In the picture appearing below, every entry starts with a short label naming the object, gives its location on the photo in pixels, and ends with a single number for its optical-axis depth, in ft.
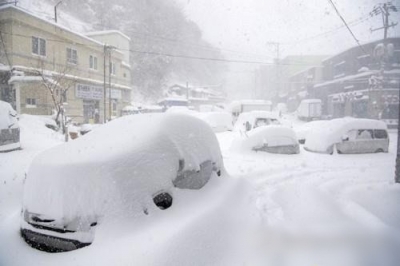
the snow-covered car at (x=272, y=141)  26.68
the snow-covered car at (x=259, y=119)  44.50
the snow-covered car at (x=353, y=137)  26.68
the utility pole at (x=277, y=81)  99.10
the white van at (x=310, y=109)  66.21
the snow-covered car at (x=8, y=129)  18.85
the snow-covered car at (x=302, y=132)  35.73
